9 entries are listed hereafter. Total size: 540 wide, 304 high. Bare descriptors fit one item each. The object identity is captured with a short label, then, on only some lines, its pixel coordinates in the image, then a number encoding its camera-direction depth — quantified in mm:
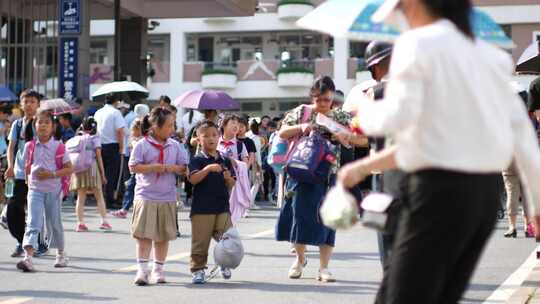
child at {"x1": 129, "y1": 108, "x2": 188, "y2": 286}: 14303
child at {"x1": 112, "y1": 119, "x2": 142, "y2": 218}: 25474
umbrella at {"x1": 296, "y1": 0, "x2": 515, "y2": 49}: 8295
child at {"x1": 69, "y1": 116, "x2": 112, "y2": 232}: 22786
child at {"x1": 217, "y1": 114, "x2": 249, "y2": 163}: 20727
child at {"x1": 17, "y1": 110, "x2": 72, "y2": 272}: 16109
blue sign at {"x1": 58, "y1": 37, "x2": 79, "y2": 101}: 37414
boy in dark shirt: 14550
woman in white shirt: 5862
